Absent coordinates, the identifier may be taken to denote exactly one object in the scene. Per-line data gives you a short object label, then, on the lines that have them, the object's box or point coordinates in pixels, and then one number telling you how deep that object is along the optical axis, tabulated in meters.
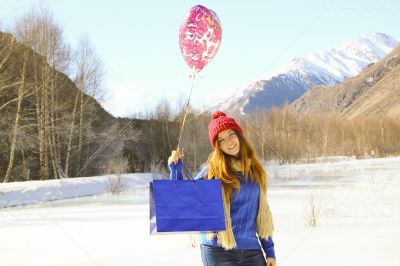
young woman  2.36
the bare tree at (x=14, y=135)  17.33
